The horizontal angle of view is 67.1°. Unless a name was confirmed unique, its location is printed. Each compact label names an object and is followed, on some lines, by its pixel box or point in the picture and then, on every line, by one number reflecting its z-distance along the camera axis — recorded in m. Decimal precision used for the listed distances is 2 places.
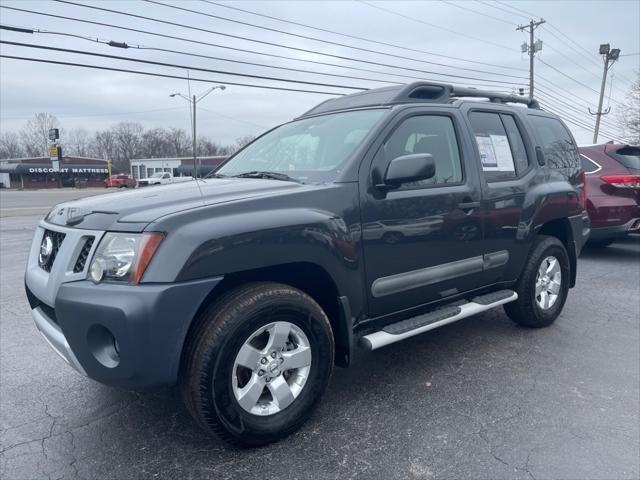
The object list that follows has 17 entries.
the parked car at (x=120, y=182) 54.41
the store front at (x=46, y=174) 63.38
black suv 2.21
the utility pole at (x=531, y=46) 32.75
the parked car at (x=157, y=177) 41.75
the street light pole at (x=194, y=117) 26.67
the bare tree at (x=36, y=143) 88.31
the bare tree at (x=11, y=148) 87.75
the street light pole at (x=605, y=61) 32.97
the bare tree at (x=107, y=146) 93.44
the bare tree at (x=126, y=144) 92.31
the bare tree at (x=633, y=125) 41.38
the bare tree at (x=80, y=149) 91.38
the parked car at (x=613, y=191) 7.07
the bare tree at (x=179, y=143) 87.75
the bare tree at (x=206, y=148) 86.82
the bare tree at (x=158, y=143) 87.75
